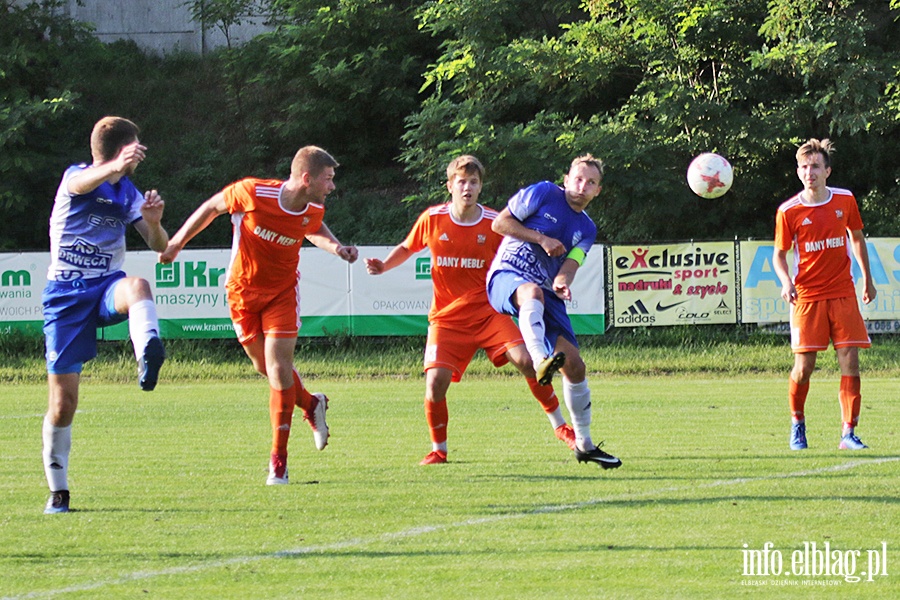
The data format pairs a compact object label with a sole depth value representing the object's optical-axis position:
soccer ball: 25.41
